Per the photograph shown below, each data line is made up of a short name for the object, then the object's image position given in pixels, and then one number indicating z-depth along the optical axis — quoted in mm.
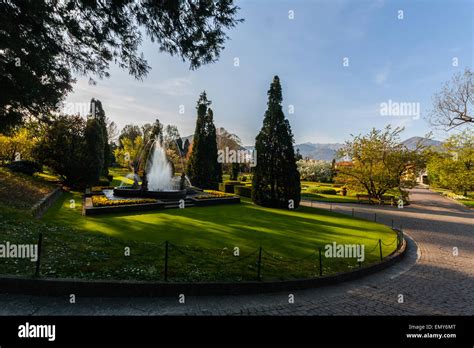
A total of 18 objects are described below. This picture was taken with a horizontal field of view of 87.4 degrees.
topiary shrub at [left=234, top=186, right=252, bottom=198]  28416
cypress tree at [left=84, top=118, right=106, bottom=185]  25120
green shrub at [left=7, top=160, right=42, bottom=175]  26125
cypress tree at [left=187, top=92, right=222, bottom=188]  34741
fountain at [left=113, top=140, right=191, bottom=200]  25694
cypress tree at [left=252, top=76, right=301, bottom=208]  21500
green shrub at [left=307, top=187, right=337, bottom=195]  37344
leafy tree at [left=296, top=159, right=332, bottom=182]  58906
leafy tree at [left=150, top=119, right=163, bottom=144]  51031
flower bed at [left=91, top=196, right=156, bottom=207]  15657
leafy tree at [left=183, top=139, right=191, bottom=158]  78450
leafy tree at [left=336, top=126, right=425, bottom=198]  28125
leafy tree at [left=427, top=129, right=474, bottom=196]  31859
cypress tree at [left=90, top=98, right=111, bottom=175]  40394
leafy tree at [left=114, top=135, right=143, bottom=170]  50331
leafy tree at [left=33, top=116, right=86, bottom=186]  24203
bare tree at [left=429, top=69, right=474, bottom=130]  26375
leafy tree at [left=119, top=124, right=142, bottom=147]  90125
